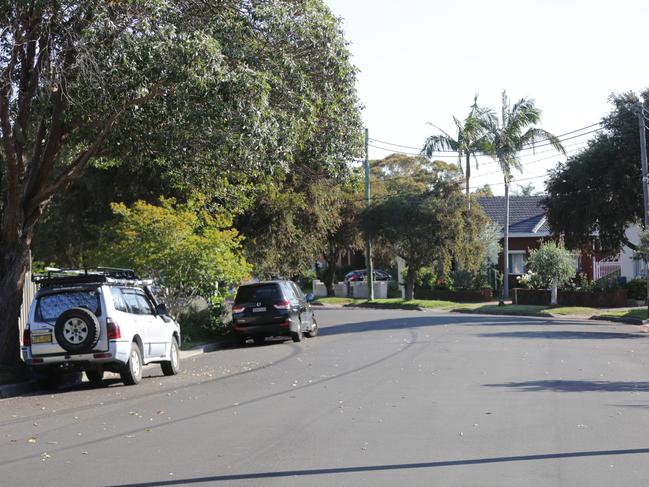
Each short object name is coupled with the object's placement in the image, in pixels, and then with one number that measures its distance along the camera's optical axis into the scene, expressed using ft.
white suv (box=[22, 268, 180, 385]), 52.47
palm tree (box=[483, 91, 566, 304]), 168.76
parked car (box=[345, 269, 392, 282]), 230.27
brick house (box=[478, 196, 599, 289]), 191.62
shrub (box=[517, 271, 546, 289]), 148.46
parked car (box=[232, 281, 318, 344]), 85.87
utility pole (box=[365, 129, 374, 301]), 173.27
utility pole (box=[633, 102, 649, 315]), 119.24
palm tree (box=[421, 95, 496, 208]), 172.76
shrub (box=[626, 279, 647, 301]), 151.16
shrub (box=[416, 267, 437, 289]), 188.85
